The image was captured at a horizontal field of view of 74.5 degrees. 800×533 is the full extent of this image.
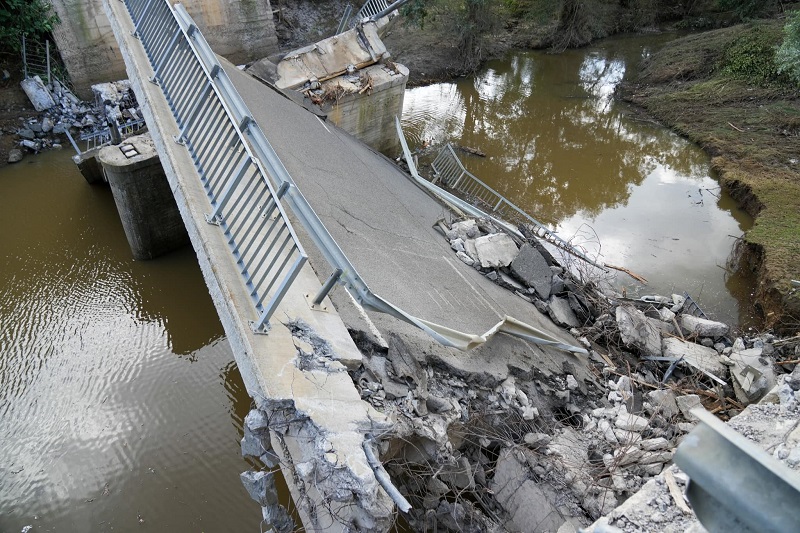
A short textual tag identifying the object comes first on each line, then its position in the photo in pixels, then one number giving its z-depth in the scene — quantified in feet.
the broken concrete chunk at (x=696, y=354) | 24.40
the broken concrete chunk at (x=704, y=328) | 26.94
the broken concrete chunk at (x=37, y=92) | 41.09
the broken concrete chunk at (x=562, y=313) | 25.43
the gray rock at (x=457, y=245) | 27.50
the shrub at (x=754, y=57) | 56.29
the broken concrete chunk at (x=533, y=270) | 26.07
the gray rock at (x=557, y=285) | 26.43
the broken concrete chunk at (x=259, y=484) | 11.76
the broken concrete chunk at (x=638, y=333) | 24.67
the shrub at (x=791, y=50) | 45.93
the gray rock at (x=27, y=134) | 39.32
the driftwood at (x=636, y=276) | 35.40
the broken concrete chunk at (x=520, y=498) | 14.79
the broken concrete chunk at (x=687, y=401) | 20.51
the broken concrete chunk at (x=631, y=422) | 18.54
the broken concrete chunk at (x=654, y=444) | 17.24
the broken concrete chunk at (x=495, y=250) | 26.41
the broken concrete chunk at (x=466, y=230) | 28.96
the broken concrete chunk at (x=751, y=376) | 22.39
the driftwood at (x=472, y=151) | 48.11
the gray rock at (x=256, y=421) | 12.24
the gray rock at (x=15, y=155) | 37.60
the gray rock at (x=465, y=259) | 26.37
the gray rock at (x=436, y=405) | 15.20
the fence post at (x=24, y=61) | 41.61
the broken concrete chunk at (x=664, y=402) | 19.94
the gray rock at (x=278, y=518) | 12.49
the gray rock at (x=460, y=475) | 14.90
